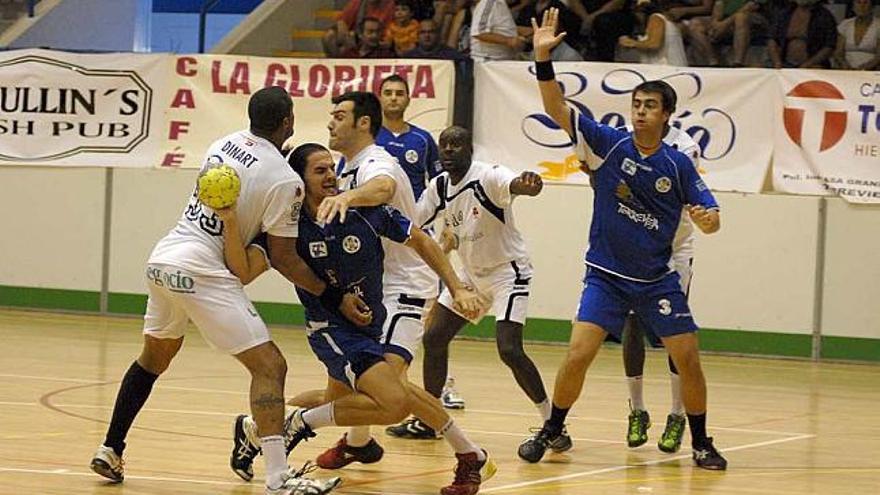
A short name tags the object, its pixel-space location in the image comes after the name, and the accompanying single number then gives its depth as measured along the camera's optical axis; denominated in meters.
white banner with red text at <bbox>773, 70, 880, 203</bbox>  16.69
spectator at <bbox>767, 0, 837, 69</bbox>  17.81
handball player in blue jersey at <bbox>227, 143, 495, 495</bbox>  8.33
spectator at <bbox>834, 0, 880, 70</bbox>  17.78
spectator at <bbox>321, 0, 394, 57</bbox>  19.61
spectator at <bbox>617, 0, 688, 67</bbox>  17.89
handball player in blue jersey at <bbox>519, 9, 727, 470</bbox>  9.81
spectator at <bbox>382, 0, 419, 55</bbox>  19.27
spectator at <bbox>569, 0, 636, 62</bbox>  18.30
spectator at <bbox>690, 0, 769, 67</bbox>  18.19
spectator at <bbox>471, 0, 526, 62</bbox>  18.53
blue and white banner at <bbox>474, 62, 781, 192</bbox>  17.09
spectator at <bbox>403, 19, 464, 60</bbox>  18.73
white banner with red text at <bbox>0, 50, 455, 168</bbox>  18.50
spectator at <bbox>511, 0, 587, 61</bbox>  18.45
